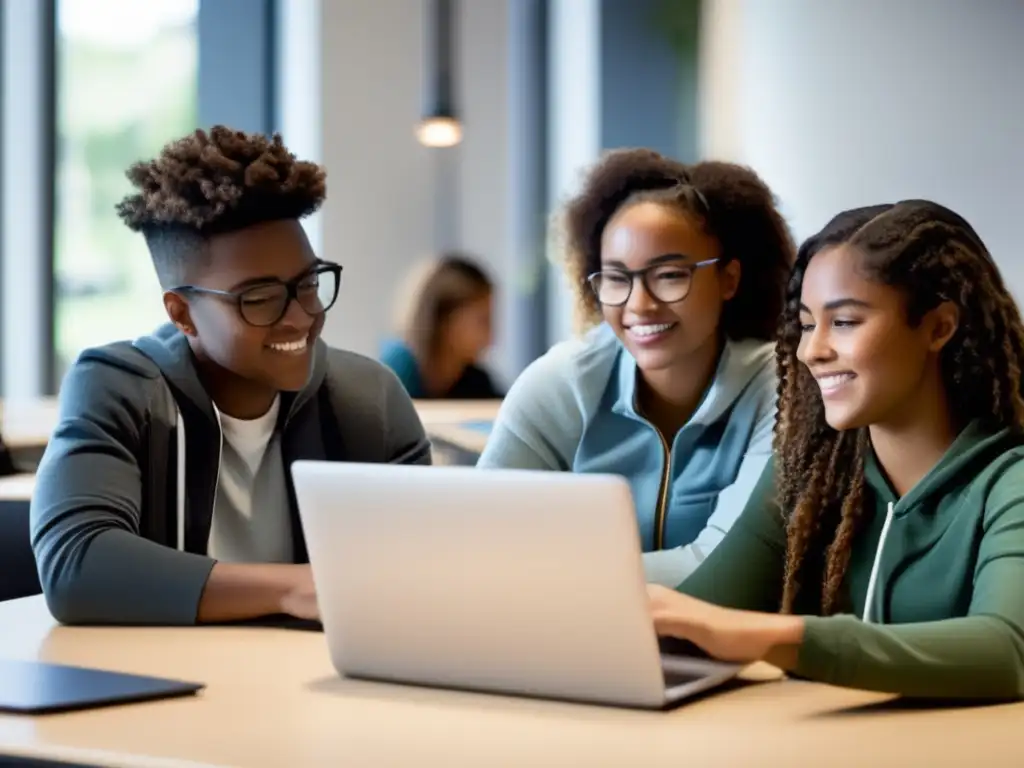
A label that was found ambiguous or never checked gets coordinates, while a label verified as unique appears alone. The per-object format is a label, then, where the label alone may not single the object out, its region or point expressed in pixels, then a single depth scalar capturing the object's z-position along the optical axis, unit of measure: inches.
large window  439.7
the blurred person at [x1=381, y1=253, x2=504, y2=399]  377.5
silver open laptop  94.2
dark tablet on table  96.6
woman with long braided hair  108.1
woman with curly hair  157.0
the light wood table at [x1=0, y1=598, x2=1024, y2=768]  86.9
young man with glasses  133.4
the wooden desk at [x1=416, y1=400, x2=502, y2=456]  244.4
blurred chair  156.6
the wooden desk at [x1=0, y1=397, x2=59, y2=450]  254.6
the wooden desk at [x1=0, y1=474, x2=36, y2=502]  168.5
